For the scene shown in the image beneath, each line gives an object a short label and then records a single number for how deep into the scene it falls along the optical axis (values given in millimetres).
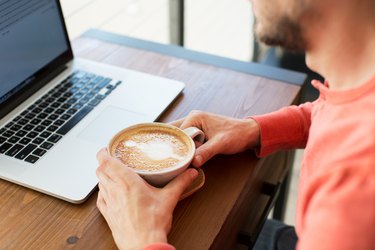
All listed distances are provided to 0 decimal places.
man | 503
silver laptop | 752
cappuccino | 710
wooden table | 671
